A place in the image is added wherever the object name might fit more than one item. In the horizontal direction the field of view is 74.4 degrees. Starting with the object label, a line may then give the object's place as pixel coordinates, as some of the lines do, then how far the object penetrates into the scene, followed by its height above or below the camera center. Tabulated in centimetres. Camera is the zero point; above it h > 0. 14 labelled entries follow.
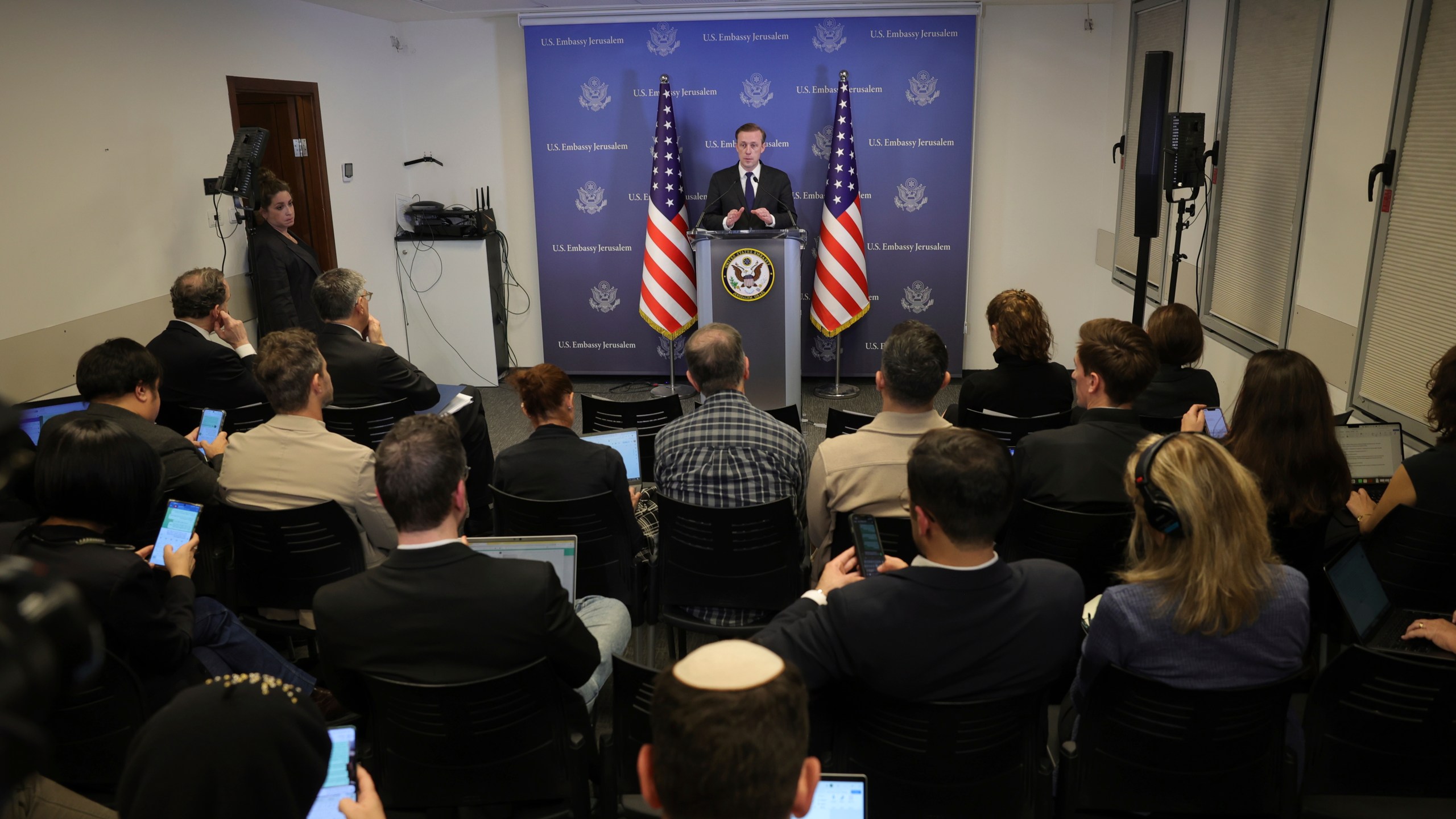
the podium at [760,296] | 631 -79
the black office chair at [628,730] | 189 -109
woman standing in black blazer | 547 -49
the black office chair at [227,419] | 384 -94
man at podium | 659 -12
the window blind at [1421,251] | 353 -31
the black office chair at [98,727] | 208 -117
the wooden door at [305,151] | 624 +19
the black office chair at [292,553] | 272 -106
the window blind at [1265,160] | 452 +4
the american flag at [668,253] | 694 -57
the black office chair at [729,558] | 277 -111
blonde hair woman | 177 -77
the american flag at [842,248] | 682 -53
